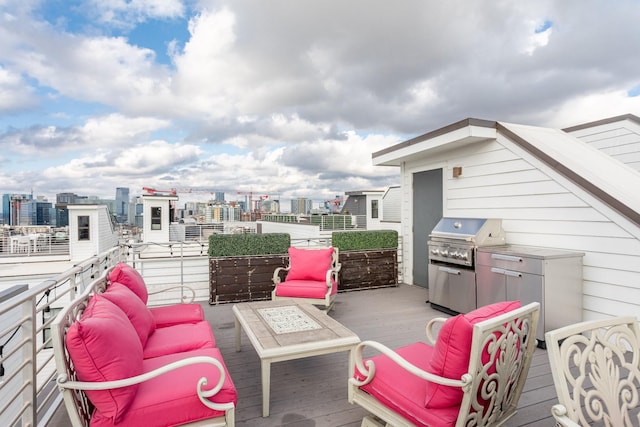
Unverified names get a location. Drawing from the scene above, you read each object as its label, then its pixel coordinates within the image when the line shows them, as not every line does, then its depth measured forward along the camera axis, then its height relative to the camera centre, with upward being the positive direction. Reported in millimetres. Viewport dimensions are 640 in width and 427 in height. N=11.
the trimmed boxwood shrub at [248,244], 5094 -528
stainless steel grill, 4215 -646
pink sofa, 1437 -813
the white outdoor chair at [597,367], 1141 -591
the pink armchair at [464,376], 1444 -808
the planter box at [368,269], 5867 -1070
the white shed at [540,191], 3324 +225
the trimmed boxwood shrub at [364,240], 5918 -540
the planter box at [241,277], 5074 -1033
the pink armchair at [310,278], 4297 -942
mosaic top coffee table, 2277 -955
